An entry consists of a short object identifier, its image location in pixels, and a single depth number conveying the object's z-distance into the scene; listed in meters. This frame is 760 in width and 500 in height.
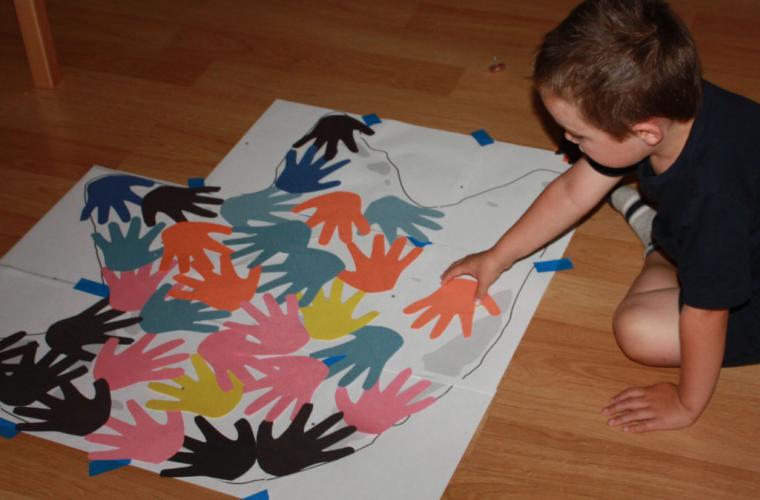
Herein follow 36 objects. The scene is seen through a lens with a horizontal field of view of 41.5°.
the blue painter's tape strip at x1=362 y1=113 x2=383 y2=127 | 1.59
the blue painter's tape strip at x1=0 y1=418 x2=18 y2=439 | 1.17
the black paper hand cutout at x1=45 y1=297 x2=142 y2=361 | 1.26
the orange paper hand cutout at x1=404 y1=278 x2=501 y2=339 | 1.27
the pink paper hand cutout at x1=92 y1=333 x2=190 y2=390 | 1.22
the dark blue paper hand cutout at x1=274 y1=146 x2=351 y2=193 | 1.48
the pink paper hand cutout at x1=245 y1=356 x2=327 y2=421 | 1.18
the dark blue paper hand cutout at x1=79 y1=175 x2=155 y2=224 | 1.46
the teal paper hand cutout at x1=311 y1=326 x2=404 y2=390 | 1.21
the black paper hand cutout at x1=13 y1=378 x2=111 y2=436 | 1.17
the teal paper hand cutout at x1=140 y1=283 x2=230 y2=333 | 1.29
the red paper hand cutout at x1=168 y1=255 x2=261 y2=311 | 1.32
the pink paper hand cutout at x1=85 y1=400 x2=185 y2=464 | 1.14
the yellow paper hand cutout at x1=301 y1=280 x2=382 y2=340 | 1.27
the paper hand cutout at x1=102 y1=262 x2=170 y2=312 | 1.32
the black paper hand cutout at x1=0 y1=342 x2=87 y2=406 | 1.21
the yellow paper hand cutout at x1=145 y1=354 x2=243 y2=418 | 1.18
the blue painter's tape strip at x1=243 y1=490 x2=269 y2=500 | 1.08
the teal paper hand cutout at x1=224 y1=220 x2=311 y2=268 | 1.39
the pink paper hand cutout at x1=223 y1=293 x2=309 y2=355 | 1.25
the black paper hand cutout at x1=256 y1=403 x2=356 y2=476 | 1.12
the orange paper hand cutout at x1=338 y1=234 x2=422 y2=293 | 1.33
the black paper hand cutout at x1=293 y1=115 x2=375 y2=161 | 1.55
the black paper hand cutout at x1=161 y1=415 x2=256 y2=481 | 1.12
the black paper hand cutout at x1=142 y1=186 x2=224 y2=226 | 1.45
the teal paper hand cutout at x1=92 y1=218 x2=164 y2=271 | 1.38
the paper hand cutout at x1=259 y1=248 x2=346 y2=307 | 1.33
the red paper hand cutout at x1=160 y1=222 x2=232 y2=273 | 1.38
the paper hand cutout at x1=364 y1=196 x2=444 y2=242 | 1.40
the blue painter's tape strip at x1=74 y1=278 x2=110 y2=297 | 1.34
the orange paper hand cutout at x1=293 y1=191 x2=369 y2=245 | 1.40
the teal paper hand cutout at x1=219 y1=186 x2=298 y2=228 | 1.44
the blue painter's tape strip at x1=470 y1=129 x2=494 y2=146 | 1.54
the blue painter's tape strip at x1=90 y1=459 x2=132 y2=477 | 1.12
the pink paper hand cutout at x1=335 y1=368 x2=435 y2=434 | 1.16
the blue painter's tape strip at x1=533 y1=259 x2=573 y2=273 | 1.34
